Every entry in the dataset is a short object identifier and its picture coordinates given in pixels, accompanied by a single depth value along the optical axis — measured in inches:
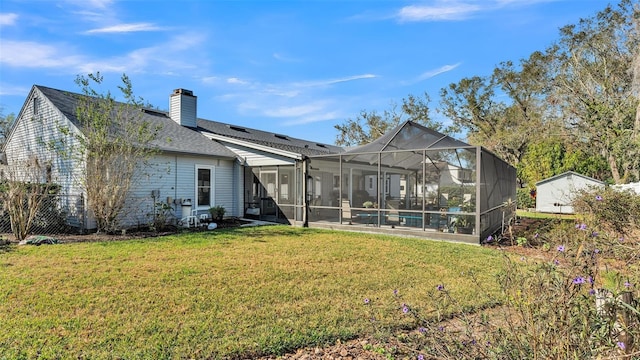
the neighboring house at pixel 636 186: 550.8
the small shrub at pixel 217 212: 490.3
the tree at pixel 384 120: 1307.8
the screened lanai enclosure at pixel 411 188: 375.6
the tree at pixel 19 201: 338.3
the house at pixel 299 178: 397.1
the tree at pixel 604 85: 747.4
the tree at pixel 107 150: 376.5
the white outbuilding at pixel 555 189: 785.6
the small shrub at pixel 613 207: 285.9
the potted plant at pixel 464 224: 366.3
